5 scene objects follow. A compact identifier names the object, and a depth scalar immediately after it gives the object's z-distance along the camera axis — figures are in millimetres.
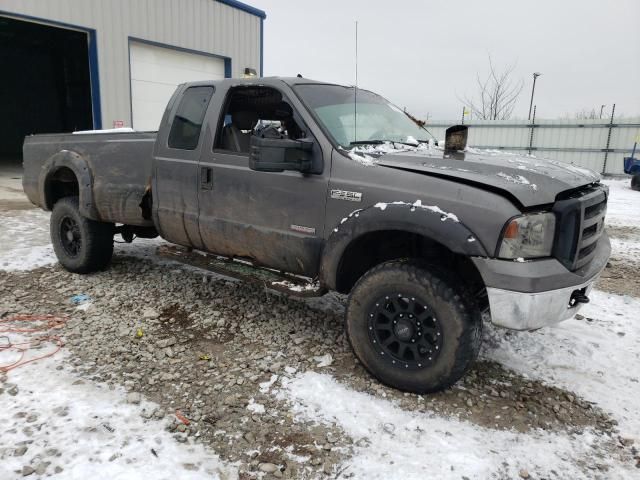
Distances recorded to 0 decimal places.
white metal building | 10781
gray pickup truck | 2605
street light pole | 30719
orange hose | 3283
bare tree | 34438
